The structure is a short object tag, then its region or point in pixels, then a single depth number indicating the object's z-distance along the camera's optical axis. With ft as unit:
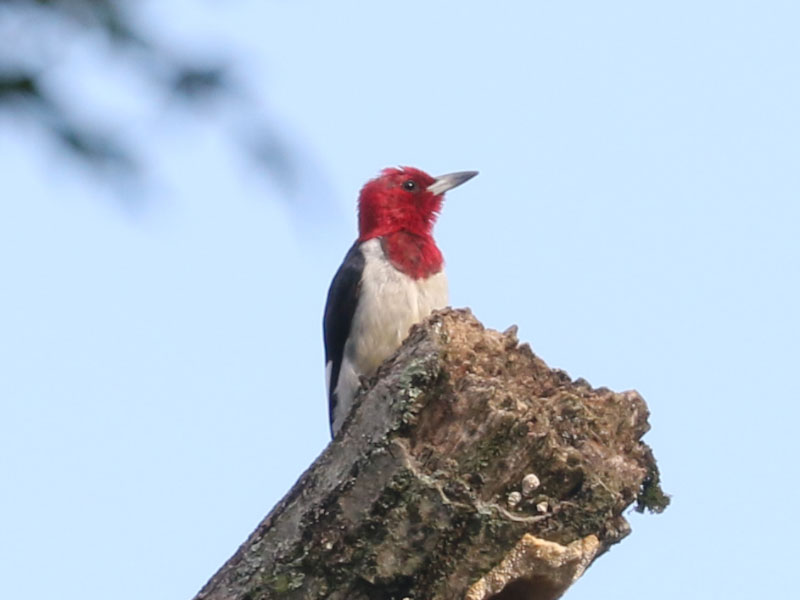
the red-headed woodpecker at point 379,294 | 36.17
